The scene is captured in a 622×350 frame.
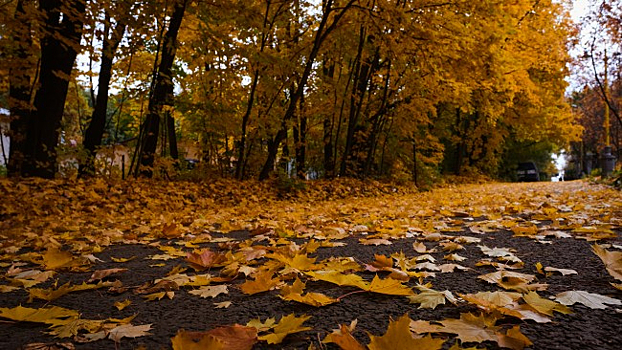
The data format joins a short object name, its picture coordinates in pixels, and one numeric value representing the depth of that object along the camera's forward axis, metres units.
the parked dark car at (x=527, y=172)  26.53
